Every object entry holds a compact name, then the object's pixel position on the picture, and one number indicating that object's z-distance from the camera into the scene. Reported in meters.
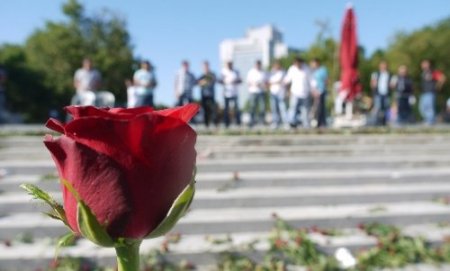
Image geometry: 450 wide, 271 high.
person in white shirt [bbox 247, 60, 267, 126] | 11.46
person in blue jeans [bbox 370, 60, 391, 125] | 12.99
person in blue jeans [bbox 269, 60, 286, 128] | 11.34
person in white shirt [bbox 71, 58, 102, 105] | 10.92
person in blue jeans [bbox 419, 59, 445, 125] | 12.79
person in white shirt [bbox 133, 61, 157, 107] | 10.27
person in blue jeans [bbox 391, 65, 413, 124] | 13.29
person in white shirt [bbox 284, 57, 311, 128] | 10.63
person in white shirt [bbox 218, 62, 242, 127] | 11.21
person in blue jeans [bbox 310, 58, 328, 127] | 11.30
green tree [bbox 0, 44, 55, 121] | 37.56
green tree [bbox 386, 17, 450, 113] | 39.78
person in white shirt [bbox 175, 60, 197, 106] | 10.91
